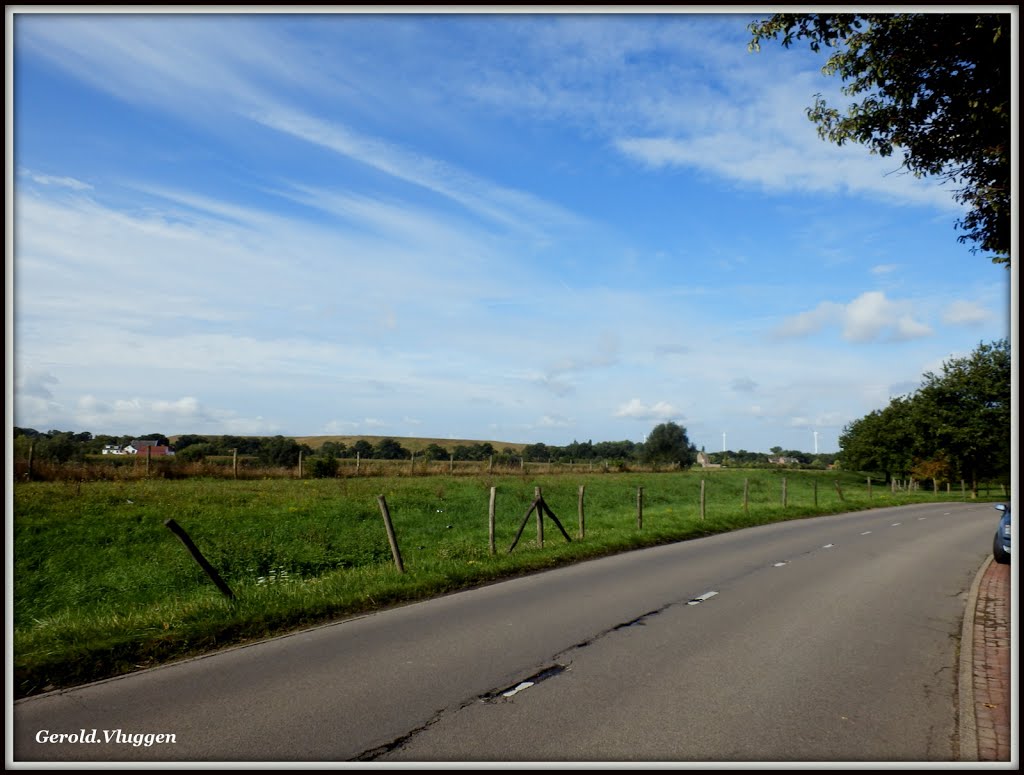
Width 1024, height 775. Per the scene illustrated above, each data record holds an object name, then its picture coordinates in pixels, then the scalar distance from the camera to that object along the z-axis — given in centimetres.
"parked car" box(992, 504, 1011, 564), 1434
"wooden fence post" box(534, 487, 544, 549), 1617
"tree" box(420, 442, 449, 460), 6406
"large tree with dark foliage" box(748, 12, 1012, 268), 783
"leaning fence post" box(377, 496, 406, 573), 1222
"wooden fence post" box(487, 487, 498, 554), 1496
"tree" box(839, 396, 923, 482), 6306
